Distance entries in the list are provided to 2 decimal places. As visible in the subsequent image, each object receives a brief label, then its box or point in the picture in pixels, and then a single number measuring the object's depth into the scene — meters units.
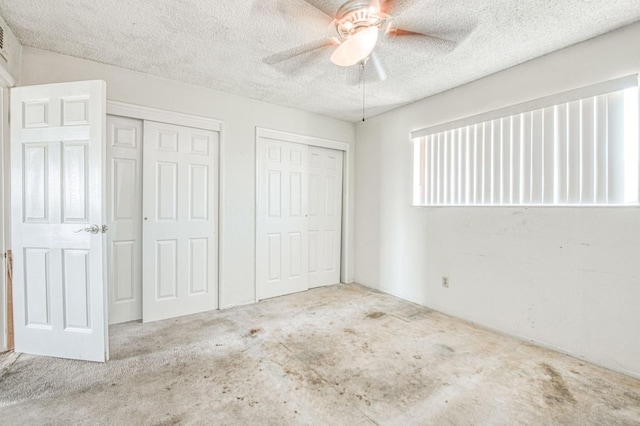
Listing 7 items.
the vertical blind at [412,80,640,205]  2.13
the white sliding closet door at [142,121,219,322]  2.95
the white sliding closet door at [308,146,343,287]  4.17
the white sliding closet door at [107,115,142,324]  2.83
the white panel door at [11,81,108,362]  2.18
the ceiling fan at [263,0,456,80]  1.72
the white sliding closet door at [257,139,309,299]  3.67
